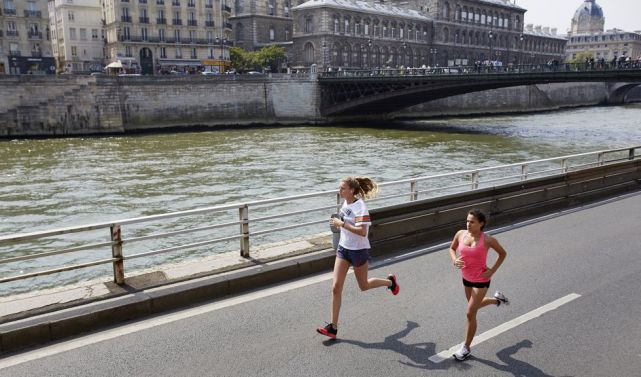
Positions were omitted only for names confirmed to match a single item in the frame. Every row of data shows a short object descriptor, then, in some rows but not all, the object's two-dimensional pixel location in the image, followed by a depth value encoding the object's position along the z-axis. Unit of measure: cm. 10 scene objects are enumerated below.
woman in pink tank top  558
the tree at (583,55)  15182
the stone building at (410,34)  8581
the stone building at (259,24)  9019
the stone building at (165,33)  6819
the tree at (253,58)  7962
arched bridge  4112
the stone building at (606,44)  17200
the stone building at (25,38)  6172
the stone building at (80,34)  7169
